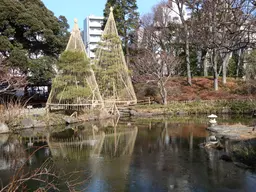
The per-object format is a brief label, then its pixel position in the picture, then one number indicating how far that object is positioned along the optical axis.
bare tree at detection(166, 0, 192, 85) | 19.00
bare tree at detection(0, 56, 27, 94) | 11.96
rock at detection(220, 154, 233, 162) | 6.47
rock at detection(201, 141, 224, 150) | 7.67
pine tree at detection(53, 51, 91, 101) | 12.79
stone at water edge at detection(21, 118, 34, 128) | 11.42
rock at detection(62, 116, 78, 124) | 12.86
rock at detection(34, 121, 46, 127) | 11.81
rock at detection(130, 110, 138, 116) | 16.08
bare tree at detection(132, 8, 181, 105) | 17.98
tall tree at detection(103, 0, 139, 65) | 20.78
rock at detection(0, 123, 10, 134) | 10.55
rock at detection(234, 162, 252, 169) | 5.92
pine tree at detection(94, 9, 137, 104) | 15.67
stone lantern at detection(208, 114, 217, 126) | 10.68
